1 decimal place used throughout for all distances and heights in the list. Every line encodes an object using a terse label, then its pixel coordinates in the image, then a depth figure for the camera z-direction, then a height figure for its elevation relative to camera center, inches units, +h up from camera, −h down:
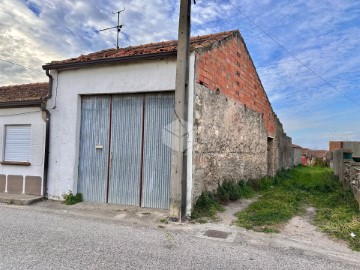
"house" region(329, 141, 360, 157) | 736.3 +37.7
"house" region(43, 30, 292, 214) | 281.6 +32.8
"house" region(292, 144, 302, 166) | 1009.5 +5.5
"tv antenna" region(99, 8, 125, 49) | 542.2 +233.2
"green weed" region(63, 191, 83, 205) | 312.0 -47.1
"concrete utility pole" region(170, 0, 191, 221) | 257.4 +41.2
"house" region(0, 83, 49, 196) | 340.8 +10.4
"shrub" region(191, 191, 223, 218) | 268.6 -47.6
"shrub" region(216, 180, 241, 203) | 329.4 -40.1
